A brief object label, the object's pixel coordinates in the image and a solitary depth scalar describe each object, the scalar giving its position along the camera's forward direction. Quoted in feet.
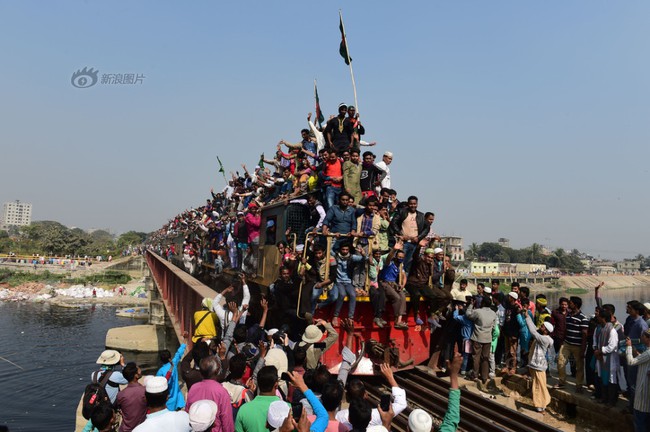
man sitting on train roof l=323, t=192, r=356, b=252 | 24.67
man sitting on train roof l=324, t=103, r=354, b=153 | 32.73
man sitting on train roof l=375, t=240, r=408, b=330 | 24.30
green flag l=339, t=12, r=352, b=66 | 41.93
